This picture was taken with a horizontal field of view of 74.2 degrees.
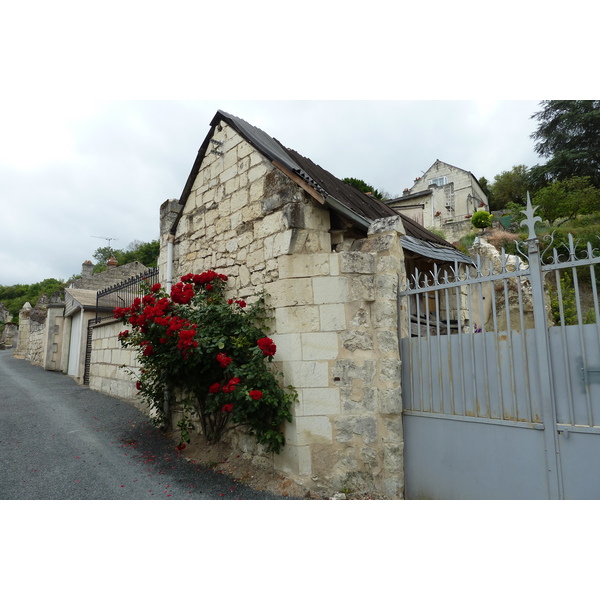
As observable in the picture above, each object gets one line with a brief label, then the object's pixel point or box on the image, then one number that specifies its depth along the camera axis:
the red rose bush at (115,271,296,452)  3.76
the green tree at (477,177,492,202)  28.09
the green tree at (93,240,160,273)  28.89
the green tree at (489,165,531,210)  24.97
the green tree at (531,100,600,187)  19.00
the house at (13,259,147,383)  11.31
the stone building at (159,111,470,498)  3.67
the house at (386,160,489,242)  21.70
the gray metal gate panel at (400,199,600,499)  2.63
